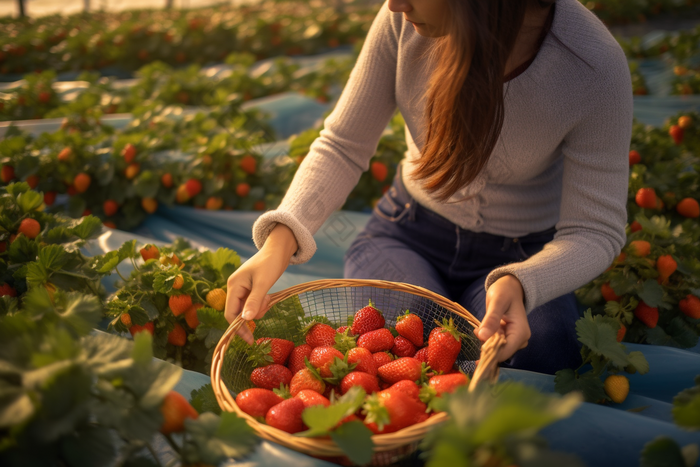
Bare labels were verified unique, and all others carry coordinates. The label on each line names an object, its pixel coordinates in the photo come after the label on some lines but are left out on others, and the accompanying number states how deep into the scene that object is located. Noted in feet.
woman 2.97
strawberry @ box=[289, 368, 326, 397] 3.07
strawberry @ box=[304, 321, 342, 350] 3.55
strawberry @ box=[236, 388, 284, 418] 2.82
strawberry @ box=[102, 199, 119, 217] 6.49
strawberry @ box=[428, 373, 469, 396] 2.82
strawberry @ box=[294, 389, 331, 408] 2.84
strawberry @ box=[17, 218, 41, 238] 4.24
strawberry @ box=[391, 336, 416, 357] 3.53
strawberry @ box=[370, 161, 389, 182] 6.43
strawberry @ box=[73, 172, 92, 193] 6.34
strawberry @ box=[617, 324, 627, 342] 3.95
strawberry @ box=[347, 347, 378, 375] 3.22
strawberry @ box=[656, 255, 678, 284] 4.19
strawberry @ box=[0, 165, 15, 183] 6.09
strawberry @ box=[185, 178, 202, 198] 6.43
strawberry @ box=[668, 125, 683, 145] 6.59
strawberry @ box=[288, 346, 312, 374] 3.43
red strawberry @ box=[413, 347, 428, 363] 3.43
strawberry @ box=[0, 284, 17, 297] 3.91
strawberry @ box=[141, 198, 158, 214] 6.61
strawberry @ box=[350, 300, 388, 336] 3.61
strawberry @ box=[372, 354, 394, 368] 3.33
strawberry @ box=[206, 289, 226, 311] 3.83
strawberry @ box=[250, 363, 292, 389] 3.28
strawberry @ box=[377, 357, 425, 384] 3.14
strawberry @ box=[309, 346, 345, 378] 3.17
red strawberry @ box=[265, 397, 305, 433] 2.71
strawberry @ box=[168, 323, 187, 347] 3.94
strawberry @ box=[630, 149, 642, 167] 5.86
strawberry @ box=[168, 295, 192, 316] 3.75
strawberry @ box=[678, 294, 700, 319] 4.16
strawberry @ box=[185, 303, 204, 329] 3.86
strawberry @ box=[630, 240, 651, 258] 4.23
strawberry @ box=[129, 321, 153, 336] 3.75
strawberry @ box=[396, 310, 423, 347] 3.56
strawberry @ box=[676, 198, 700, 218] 5.35
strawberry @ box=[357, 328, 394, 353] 3.43
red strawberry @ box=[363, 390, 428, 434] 2.56
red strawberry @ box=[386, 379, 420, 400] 2.87
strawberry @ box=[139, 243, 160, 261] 4.25
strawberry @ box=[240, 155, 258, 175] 6.54
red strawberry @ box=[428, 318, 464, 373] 3.26
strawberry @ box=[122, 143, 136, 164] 6.46
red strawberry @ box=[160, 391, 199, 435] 2.29
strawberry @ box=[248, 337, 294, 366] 3.43
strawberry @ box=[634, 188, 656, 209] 5.16
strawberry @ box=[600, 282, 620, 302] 4.29
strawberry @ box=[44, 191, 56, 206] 6.47
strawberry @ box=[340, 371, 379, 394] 3.01
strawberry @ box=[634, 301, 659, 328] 4.17
